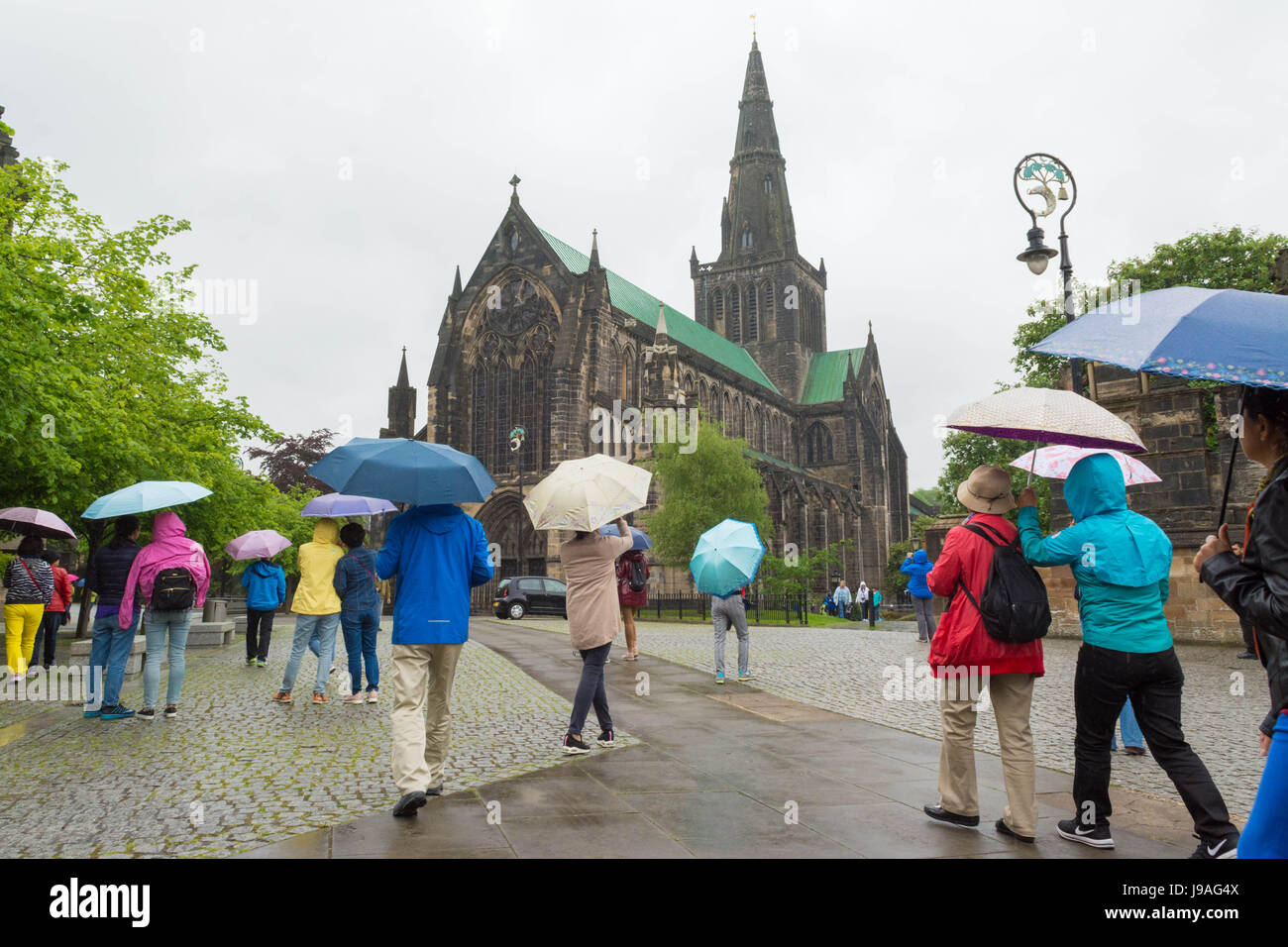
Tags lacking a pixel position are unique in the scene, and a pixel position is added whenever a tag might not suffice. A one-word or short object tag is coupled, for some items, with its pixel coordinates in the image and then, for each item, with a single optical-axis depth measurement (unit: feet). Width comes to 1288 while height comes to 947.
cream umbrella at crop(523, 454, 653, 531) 20.38
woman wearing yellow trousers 32.17
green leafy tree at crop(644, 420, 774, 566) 111.65
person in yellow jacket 29.04
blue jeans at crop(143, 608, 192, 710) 25.46
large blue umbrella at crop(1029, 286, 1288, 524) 9.00
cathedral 130.41
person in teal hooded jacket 13.24
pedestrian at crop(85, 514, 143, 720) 25.85
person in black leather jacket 7.39
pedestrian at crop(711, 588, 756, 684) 34.30
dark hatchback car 97.04
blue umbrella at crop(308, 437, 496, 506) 16.22
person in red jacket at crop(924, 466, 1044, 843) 13.96
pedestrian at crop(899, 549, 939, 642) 54.08
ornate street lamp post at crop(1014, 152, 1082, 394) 34.35
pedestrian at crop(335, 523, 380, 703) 28.86
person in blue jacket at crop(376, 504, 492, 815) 15.88
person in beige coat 20.65
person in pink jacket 24.98
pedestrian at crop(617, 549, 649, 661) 39.19
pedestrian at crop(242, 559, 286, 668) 38.91
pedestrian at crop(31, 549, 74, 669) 38.78
